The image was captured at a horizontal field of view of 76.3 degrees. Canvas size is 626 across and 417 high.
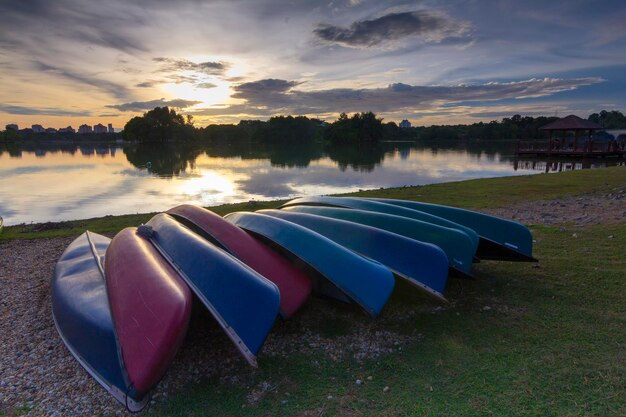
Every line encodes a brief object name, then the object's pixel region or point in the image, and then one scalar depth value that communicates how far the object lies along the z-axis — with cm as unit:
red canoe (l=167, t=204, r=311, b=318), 414
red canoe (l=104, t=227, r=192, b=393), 307
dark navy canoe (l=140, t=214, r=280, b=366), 328
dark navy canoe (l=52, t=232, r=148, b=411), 326
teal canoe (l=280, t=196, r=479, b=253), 539
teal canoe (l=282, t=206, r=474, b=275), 484
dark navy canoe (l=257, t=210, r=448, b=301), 432
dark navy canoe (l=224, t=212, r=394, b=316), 392
